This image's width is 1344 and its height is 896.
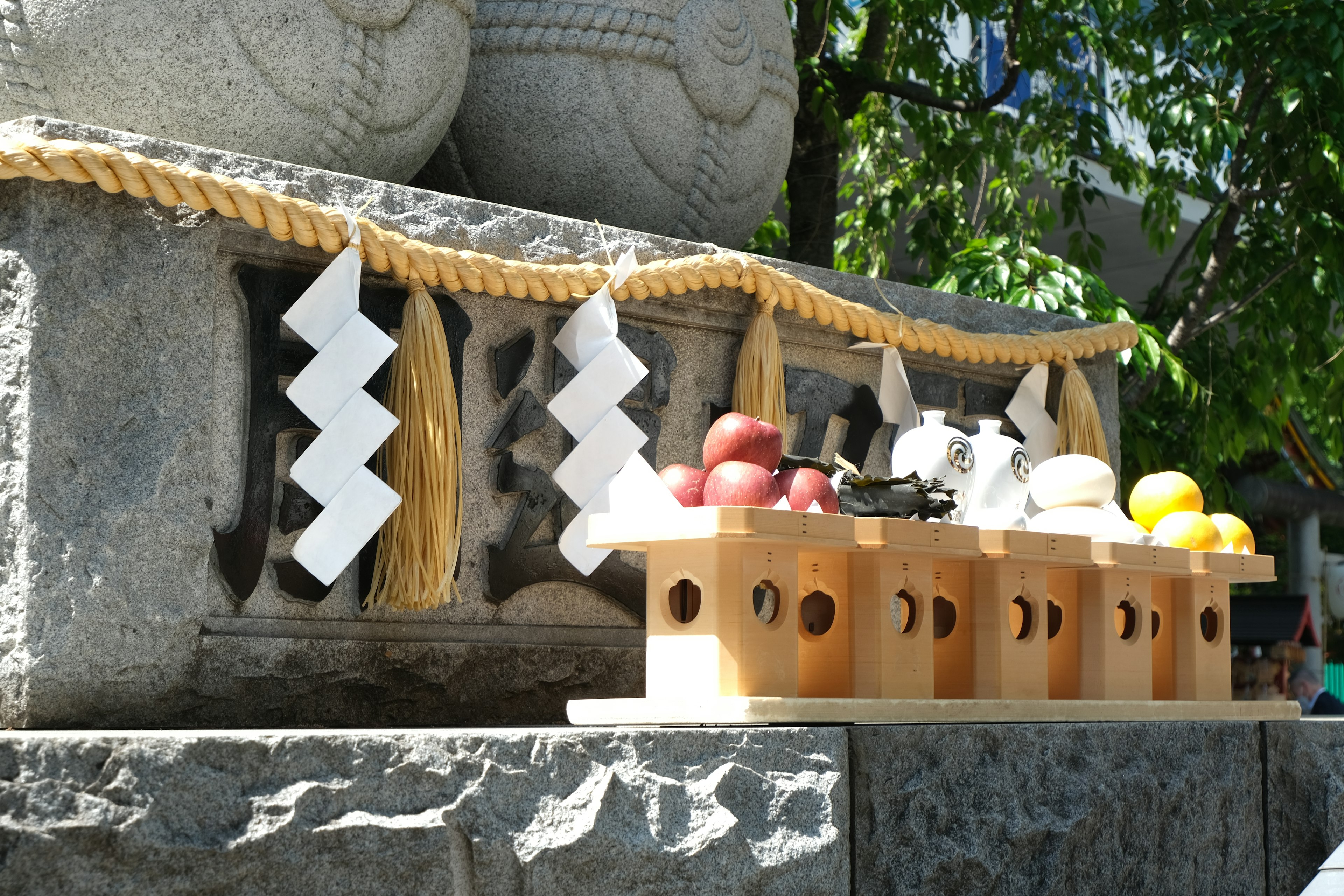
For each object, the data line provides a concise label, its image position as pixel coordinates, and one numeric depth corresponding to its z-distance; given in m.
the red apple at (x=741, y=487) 2.00
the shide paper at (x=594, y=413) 2.41
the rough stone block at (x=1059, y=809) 2.00
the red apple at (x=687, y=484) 2.12
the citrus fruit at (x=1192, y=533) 2.61
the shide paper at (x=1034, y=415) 3.08
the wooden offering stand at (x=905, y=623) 1.96
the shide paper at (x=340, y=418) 2.12
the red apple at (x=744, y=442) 2.11
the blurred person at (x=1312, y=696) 6.00
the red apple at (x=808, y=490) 2.06
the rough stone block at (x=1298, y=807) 2.58
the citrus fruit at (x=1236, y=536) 2.73
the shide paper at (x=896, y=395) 2.83
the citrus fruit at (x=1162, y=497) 2.75
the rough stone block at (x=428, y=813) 1.48
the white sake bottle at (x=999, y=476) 2.40
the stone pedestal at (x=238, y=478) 1.96
